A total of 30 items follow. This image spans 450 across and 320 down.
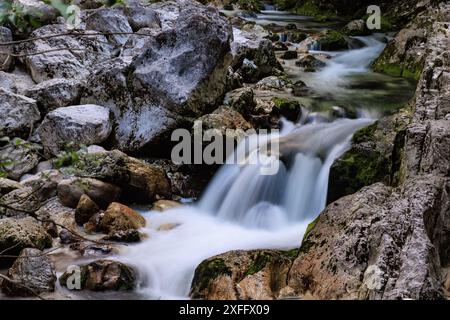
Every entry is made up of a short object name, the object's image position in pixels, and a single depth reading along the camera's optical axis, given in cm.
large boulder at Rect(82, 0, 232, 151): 945
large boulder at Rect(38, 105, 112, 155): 892
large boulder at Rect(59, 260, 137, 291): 592
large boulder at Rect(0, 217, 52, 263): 637
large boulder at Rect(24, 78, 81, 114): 981
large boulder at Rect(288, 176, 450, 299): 405
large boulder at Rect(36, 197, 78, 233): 742
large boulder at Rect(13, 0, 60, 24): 1155
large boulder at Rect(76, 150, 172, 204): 809
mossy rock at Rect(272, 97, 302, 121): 1011
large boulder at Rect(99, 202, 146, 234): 730
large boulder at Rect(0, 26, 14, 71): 1091
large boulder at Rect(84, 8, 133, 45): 1218
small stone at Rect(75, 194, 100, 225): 759
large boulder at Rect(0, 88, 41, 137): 916
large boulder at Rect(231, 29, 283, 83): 1256
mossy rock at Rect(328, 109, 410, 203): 743
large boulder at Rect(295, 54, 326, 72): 1444
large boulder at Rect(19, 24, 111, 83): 1072
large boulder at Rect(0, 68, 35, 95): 1022
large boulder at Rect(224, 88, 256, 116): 994
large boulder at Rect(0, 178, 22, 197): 791
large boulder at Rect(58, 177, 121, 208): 785
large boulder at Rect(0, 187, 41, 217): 751
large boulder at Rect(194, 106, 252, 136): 892
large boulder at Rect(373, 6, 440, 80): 1326
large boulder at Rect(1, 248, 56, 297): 565
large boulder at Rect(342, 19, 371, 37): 1772
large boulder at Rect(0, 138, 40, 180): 843
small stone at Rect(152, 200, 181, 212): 821
